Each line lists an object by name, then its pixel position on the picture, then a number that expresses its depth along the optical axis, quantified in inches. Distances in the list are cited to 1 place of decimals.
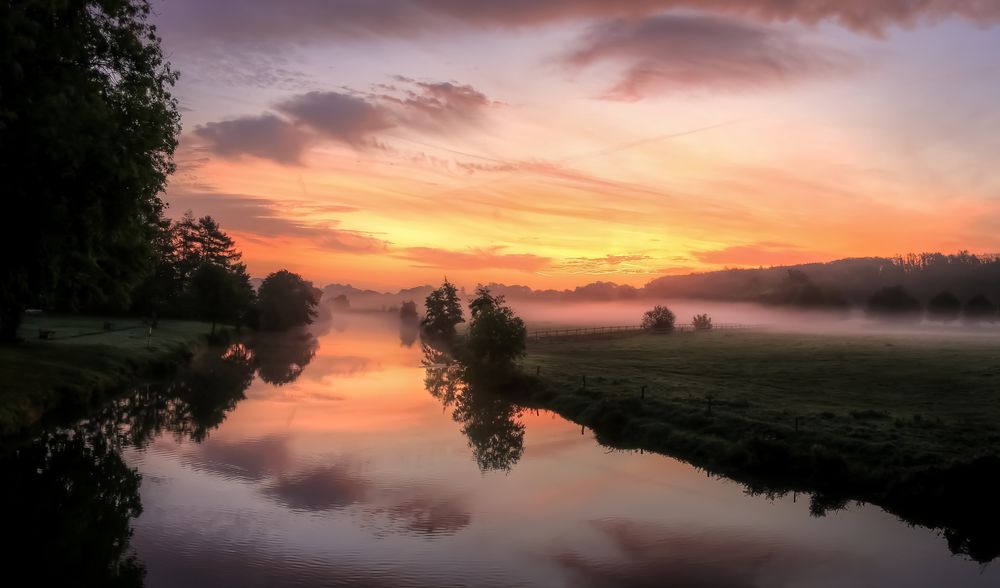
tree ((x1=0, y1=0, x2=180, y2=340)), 837.2
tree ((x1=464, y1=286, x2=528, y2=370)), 2220.7
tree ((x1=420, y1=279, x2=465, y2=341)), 4658.0
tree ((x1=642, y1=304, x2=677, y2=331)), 4722.0
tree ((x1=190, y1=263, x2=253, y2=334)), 3804.1
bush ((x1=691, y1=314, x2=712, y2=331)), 5118.1
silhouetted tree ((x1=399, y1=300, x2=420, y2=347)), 4844.0
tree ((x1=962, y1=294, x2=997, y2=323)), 5452.8
